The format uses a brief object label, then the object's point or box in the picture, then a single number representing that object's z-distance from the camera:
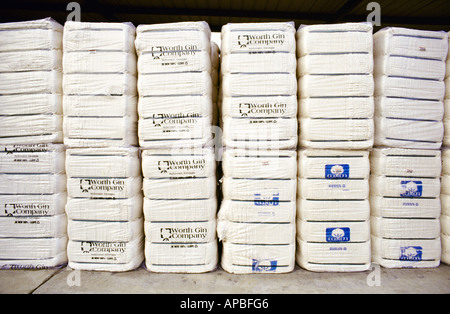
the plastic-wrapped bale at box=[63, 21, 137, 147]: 2.52
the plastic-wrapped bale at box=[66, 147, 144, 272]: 2.55
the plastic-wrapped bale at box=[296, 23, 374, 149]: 2.49
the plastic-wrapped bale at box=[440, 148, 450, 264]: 2.76
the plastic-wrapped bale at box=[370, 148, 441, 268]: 2.63
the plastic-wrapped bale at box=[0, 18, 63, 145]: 2.56
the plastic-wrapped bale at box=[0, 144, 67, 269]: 2.61
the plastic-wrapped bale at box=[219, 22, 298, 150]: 2.51
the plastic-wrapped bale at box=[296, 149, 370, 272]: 2.55
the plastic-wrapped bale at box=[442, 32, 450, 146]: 2.77
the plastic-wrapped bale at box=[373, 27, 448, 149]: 2.58
